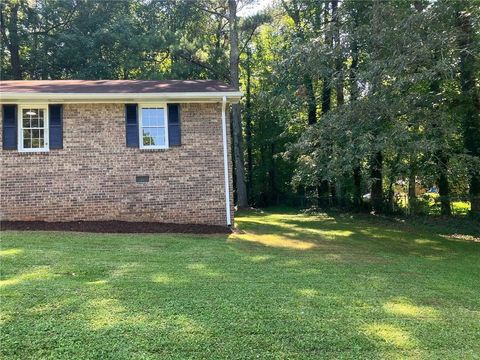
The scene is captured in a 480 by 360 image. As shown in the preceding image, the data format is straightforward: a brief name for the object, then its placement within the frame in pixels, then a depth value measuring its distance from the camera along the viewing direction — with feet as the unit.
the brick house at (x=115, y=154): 38.99
